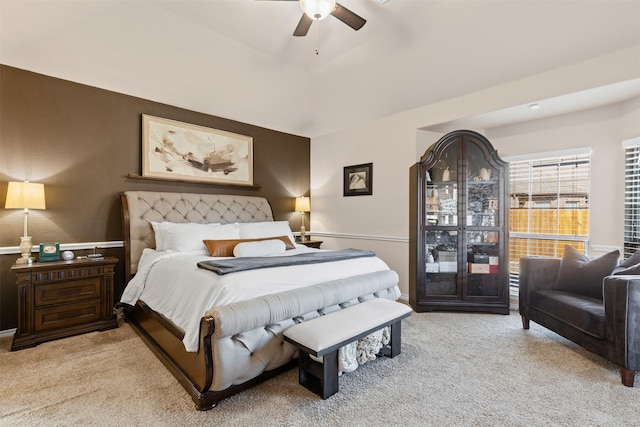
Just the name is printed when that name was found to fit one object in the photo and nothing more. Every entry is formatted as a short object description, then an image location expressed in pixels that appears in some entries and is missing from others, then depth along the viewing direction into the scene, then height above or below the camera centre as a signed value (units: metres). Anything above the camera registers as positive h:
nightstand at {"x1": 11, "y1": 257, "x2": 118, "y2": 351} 2.70 -0.84
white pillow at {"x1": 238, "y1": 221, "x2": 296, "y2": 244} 3.90 -0.23
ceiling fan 2.23 +1.59
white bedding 2.01 -0.54
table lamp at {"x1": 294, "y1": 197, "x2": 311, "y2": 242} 5.23 +0.12
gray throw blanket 2.23 -0.41
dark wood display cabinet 3.71 -0.18
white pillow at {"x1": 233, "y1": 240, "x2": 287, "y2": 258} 3.11 -0.38
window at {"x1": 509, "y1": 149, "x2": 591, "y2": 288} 3.61 +0.12
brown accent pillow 3.22 -0.36
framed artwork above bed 3.82 +0.83
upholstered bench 1.92 -0.82
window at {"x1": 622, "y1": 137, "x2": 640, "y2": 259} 3.10 +0.19
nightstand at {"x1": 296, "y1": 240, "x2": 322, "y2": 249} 4.89 -0.50
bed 1.87 -0.68
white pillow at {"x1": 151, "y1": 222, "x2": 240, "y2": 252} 3.32 -0.26
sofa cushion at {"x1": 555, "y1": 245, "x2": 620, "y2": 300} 2.71 -0.54
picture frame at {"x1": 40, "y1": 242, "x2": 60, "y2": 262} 2.92 -0.38
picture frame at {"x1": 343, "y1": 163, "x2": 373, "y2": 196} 4.74 +0.54
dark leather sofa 2.11 -0.80
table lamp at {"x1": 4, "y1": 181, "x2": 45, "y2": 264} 2.79 +0.12
